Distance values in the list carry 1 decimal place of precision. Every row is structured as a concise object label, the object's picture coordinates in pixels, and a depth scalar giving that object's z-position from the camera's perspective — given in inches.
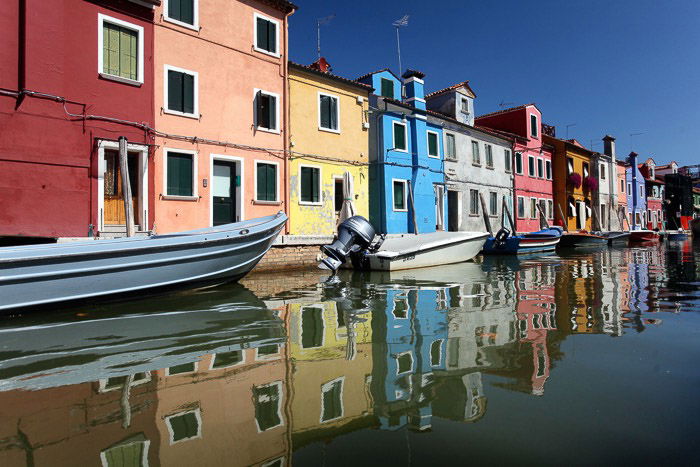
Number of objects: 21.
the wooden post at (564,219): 1216.8
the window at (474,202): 933.6
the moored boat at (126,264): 237.1
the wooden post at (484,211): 856.1
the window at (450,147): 871.1
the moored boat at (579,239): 1034.0
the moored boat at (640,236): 1286.9
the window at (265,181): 564.4
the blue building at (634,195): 1724.9
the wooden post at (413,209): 722.8
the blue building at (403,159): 731.4
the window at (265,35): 578.6
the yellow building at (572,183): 1256.2
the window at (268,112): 577.3
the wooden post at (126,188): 381.1
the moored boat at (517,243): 764.6
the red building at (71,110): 389.4
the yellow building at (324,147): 610.5
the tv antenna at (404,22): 810.5
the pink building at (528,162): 1096.8
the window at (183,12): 493.4
